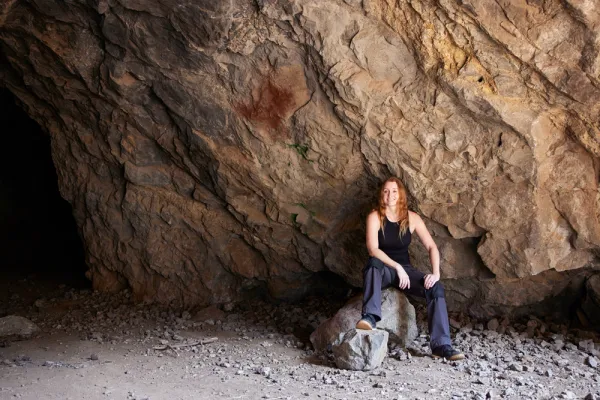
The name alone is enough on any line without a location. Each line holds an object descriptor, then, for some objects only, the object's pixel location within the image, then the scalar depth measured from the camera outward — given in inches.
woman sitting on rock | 184.9
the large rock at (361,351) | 177.9
